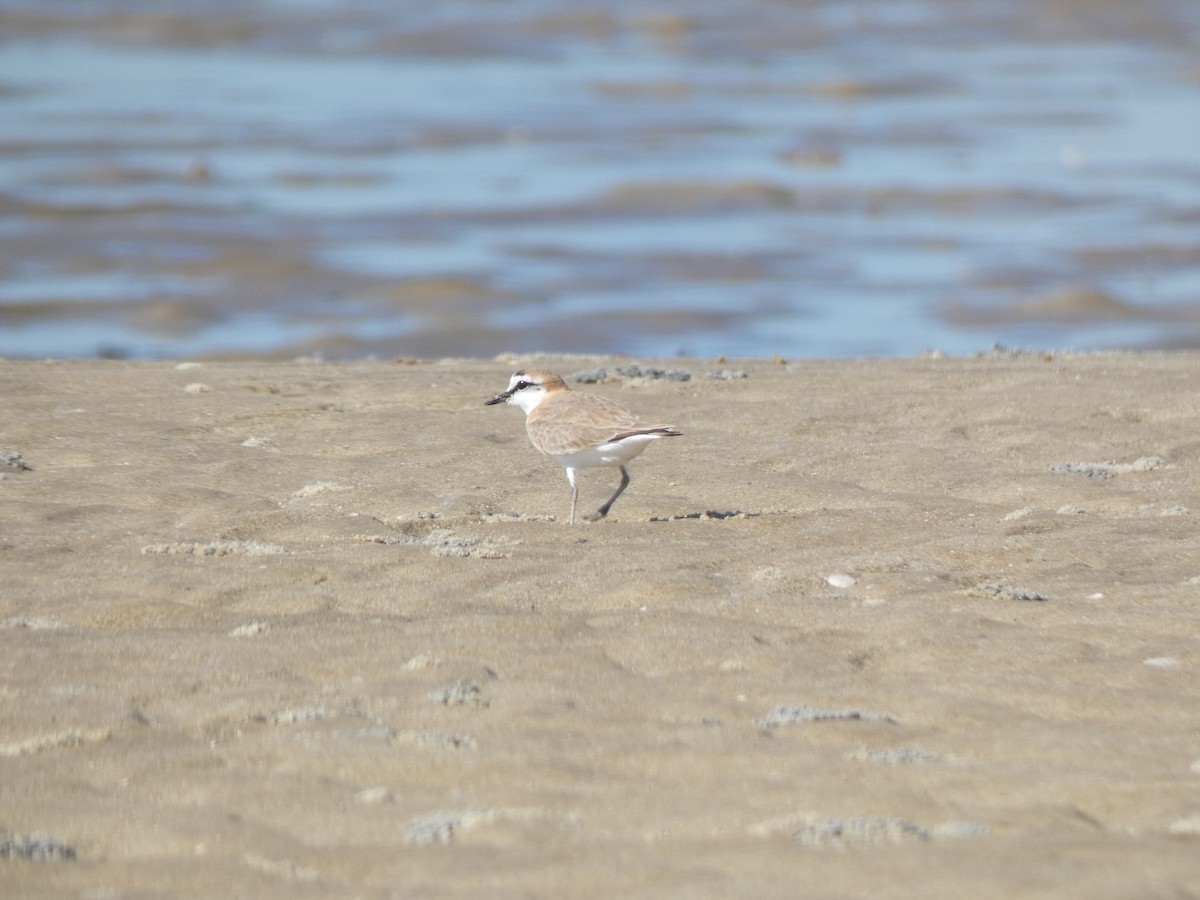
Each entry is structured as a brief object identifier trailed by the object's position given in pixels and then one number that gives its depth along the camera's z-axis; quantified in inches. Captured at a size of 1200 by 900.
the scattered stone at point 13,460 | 779.4
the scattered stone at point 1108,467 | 799.1
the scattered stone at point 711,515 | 740.0
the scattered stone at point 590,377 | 1010.1
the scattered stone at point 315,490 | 761.2
